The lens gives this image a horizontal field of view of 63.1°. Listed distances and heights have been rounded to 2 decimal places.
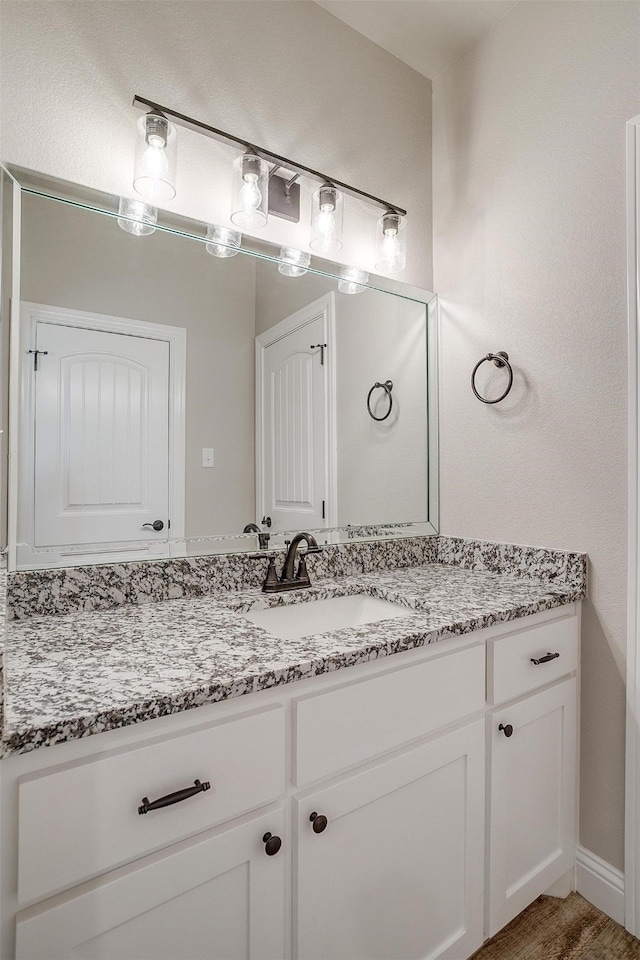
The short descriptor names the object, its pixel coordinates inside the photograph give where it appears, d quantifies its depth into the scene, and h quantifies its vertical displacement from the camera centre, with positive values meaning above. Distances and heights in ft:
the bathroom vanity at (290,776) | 2.37 -1.71
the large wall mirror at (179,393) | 4.02 +0.81
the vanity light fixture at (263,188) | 4.37 +2.83
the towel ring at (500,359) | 5.56 +1.33
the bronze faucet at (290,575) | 4.82 -0.88
